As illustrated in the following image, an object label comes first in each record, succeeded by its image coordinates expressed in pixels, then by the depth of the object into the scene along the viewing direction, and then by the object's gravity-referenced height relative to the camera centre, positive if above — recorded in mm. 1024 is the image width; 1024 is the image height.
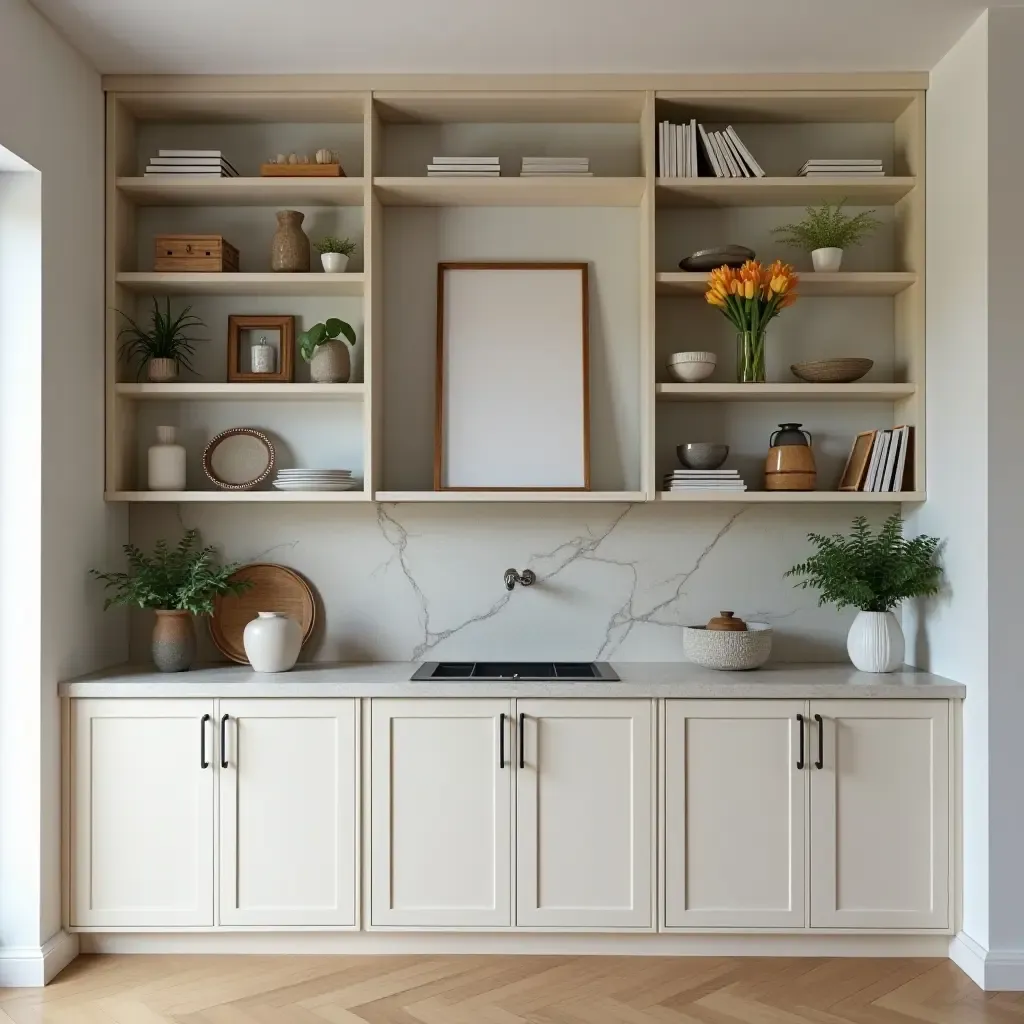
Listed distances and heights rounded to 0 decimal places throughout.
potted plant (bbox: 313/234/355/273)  3352 +830
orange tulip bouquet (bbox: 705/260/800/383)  3178 +656
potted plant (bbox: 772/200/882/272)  3334 +913
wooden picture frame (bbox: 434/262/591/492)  3461 +442
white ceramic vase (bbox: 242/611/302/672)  3213 -420
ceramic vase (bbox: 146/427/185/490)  3395 +133
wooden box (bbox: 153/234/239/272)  3342 +824
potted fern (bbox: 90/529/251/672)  3211 -277
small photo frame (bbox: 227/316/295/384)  3422 +531
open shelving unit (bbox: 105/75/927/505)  3465 +835
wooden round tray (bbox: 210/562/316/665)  3488 -323
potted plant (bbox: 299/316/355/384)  3326 +507
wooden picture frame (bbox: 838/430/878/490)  3336 +149
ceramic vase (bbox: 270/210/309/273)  3375 +858
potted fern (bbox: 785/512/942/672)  3139 -230
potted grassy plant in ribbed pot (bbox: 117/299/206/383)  3383 +552
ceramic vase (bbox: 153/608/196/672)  3234 -416
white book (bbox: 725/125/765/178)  3307 +1136
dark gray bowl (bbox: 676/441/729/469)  3332 +172
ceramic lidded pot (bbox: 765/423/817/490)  3334 +139
